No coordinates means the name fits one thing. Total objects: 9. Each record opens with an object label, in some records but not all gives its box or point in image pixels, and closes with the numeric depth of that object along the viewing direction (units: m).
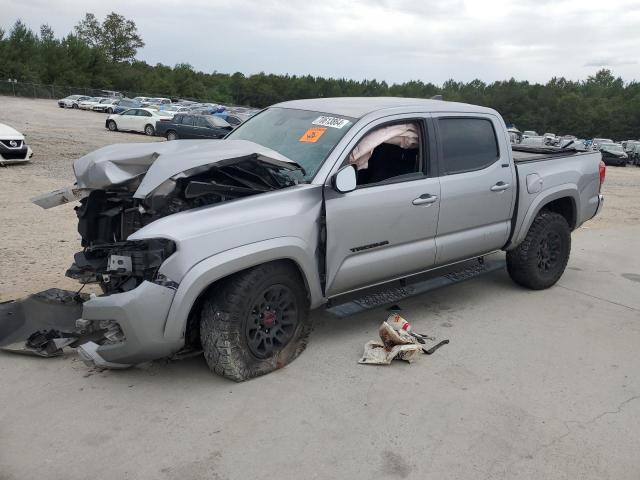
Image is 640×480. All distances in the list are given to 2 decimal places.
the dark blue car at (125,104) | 38.98
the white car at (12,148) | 12.93
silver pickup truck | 3.46
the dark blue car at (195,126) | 24.36
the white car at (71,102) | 51.97
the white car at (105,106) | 48.25
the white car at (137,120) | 29.72
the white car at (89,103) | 50.19
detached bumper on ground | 3.37
